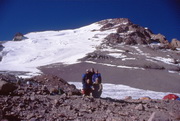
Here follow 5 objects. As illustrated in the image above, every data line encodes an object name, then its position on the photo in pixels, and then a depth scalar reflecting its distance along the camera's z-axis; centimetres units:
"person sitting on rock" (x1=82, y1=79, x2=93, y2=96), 844
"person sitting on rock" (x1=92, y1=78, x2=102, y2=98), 864
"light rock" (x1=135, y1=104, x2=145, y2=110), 603
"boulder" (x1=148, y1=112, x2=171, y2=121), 354
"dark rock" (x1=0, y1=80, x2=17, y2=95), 586
